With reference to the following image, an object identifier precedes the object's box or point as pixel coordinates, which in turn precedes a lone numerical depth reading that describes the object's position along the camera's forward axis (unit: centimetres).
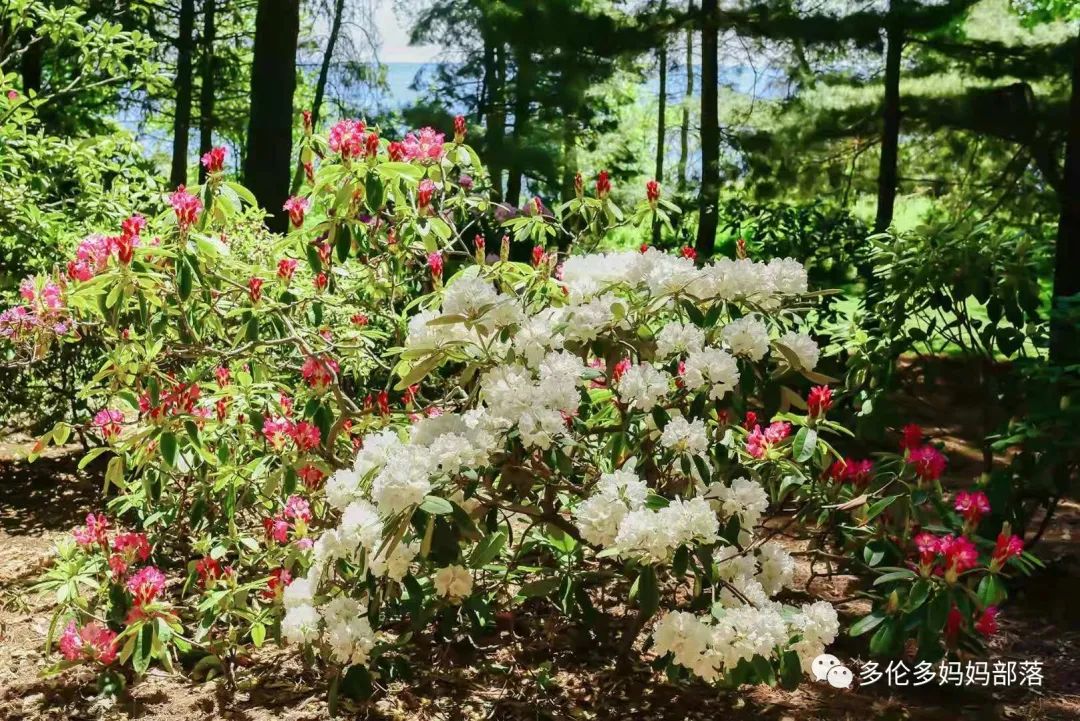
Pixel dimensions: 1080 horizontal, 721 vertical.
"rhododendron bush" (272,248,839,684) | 214
